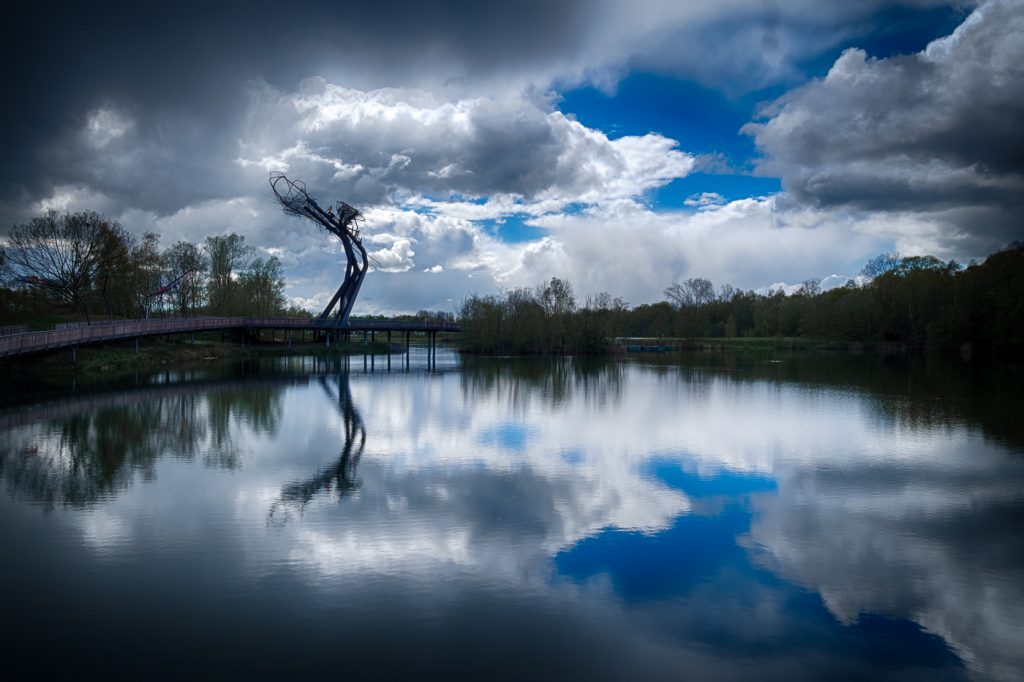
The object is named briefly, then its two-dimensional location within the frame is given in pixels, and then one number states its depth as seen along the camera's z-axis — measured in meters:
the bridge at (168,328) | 29.45
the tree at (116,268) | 44.72
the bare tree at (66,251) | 43.59
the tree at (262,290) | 67.69
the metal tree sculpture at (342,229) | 53.38
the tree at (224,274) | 64.56
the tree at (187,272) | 59.44
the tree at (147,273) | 50.56
